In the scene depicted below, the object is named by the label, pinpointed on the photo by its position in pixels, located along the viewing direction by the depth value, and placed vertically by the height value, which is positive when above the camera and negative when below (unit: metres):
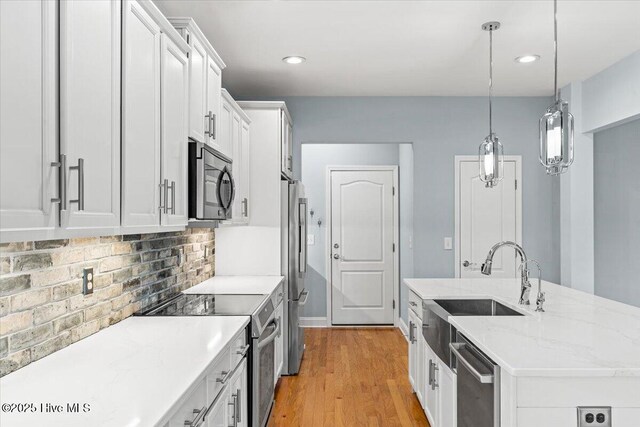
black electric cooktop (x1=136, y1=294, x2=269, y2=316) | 2.56 -0.50
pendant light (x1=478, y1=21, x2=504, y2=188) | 3.07 +0.37
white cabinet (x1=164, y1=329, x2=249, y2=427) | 1.55 -0.68
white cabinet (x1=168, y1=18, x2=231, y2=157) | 2.48 +0.73
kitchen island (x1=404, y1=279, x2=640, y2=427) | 1.66 -0.51
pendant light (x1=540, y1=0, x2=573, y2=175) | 2.22 +0.36
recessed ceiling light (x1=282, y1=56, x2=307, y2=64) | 3.80 +1.23
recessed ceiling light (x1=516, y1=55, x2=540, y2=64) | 3.81 +1.23
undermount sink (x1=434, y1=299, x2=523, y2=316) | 3.14 -0.59
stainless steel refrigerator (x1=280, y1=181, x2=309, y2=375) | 4.20 -0.41
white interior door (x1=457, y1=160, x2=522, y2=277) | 5.04 +0.01
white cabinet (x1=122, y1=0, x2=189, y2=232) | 1.75 +0.39
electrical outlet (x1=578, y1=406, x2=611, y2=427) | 1.68 -0.69
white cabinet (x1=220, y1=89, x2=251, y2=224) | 3.27 +0.51
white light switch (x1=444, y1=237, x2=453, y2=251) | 5.04 -0.29
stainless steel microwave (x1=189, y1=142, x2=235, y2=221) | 2.48 +0.17
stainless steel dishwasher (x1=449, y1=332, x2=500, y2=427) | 1.81 -0.69
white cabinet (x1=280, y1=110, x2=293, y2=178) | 4.30 +0.65
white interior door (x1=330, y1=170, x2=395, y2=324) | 6.20 -0.38
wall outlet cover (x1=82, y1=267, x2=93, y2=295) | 2.01 -0.27
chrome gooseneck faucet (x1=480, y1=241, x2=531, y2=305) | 2.68 -0.32
